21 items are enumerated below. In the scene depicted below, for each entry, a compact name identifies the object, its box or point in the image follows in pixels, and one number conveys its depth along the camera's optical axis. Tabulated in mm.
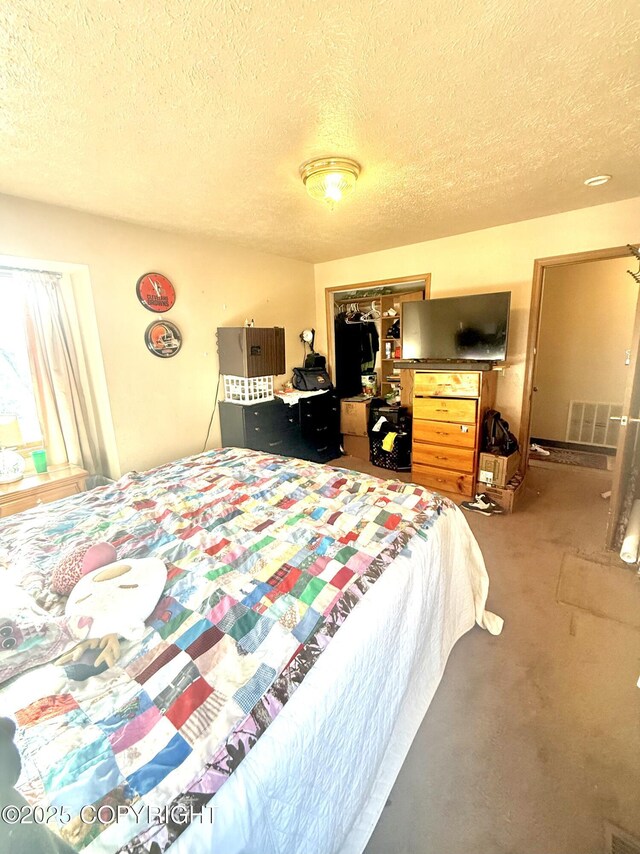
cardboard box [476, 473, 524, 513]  3014
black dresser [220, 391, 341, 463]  3339
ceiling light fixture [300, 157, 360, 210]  1857
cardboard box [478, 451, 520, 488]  3037
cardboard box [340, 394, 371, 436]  4298
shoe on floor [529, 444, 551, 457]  4208
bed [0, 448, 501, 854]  651
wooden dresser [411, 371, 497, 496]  3107
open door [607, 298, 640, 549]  2236
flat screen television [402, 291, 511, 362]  3027
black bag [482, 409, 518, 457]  3137
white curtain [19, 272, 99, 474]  2531
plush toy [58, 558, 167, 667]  926
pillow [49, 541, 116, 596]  1125
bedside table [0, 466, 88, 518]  2242
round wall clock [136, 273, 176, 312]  2779
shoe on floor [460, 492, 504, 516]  3019
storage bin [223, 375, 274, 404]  3354
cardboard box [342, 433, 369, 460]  4332
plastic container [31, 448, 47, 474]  2488
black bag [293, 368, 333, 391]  4039
